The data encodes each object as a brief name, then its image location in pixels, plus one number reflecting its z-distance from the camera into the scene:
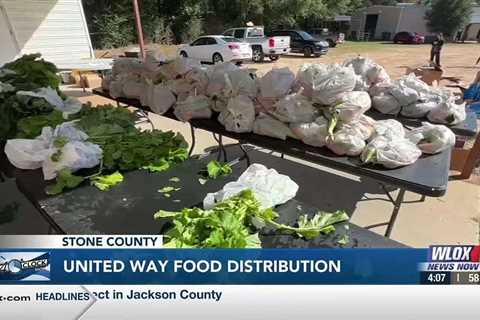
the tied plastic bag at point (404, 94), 2.73
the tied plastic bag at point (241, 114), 2.41
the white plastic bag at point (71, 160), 1.83
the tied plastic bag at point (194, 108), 2.77
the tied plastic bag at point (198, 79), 2.76
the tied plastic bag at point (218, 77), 2.57
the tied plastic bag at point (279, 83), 2.26
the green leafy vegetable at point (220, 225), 1.25
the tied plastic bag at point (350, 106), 1.97
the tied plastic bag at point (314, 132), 2.05
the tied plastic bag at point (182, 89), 2.92
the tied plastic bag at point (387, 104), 2.80
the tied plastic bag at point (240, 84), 2.41
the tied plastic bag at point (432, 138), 2.00
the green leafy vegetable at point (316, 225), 1.36
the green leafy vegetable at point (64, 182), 1.72
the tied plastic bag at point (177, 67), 3.00
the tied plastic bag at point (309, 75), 2.11
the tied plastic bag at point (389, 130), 2.00
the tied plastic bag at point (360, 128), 1.99
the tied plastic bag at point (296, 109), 2.12
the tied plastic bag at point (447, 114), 2.65
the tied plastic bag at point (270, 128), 2.26
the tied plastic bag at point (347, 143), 1.95
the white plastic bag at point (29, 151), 1.92
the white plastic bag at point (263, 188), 1.50
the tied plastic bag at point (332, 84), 2.00
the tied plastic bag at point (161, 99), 3.04
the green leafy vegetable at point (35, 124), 2.23
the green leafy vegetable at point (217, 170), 1.88
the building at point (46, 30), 7.23
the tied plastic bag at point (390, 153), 1.84
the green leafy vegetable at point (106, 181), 1.76
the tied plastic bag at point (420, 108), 2.71
